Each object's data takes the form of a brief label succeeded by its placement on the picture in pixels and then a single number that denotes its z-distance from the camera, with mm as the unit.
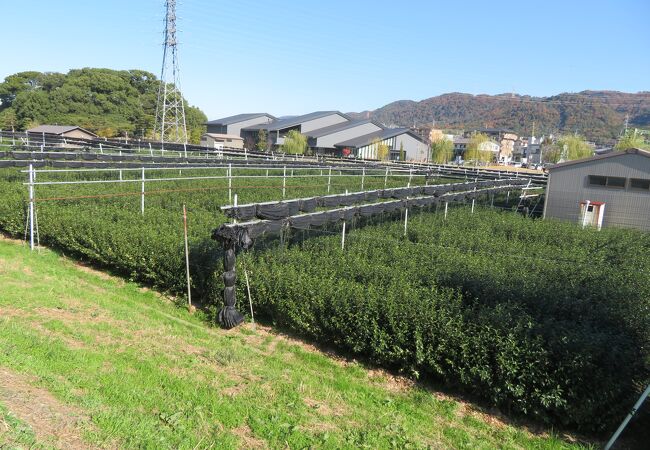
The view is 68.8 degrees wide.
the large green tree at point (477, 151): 82688
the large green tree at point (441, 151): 79312
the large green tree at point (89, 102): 80812
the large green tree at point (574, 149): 67562
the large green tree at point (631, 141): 51878
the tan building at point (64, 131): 59994
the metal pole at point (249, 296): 8488
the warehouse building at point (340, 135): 74688
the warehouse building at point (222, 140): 86125
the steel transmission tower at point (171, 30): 53469
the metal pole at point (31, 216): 11586
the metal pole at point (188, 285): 8986
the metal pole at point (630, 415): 5180
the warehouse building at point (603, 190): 22031
